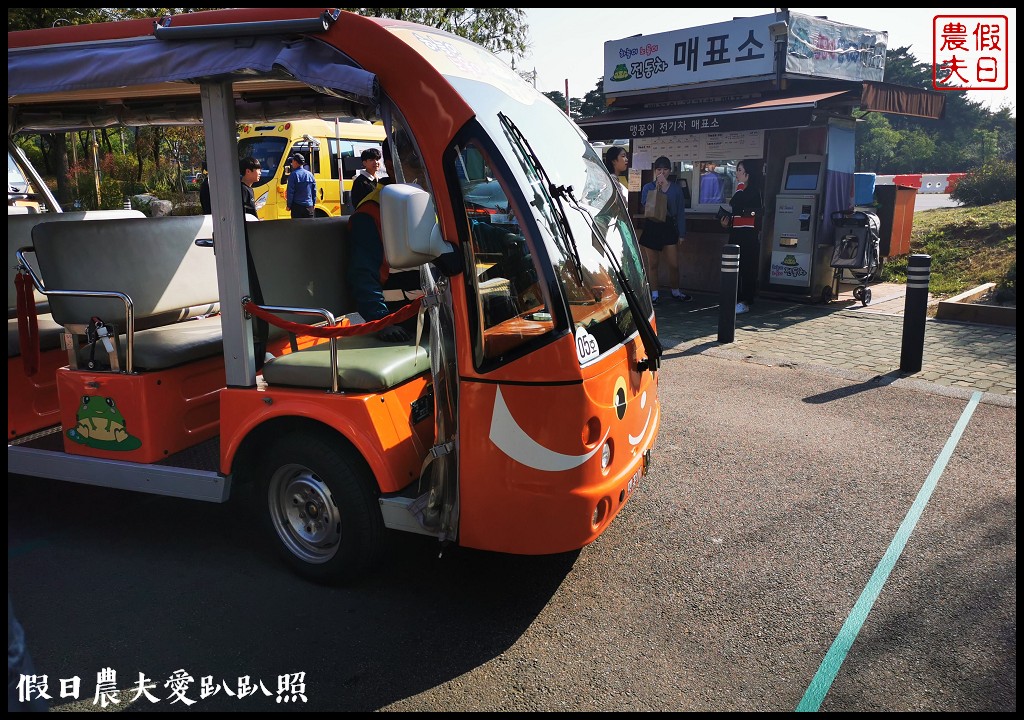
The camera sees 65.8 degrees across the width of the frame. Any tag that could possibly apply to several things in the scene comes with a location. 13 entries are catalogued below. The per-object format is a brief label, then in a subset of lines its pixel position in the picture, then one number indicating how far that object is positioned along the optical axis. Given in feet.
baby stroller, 34.65
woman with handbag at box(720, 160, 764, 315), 35.53
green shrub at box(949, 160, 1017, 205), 67.41
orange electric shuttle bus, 10.88
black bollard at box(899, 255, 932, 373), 24.34
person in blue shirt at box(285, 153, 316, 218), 43.34
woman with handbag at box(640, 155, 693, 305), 35.99
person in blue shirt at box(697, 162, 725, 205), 41.54
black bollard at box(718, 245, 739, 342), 29.01
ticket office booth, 35.83
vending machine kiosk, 35.78
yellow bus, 52.16
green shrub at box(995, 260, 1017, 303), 33.58
